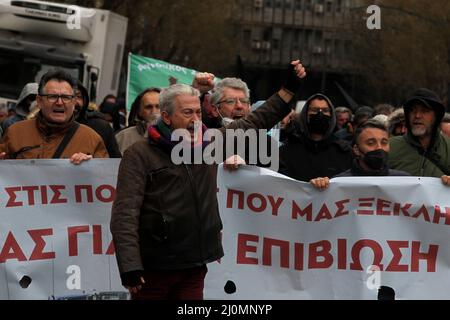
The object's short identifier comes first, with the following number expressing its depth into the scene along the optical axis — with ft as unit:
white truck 58.59
